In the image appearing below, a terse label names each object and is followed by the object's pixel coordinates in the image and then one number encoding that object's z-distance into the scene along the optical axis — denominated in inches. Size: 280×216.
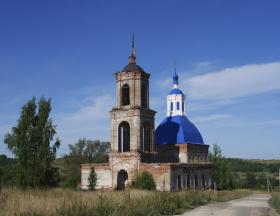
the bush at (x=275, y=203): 760.0
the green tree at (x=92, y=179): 1255.5
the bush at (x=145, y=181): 1117.1
